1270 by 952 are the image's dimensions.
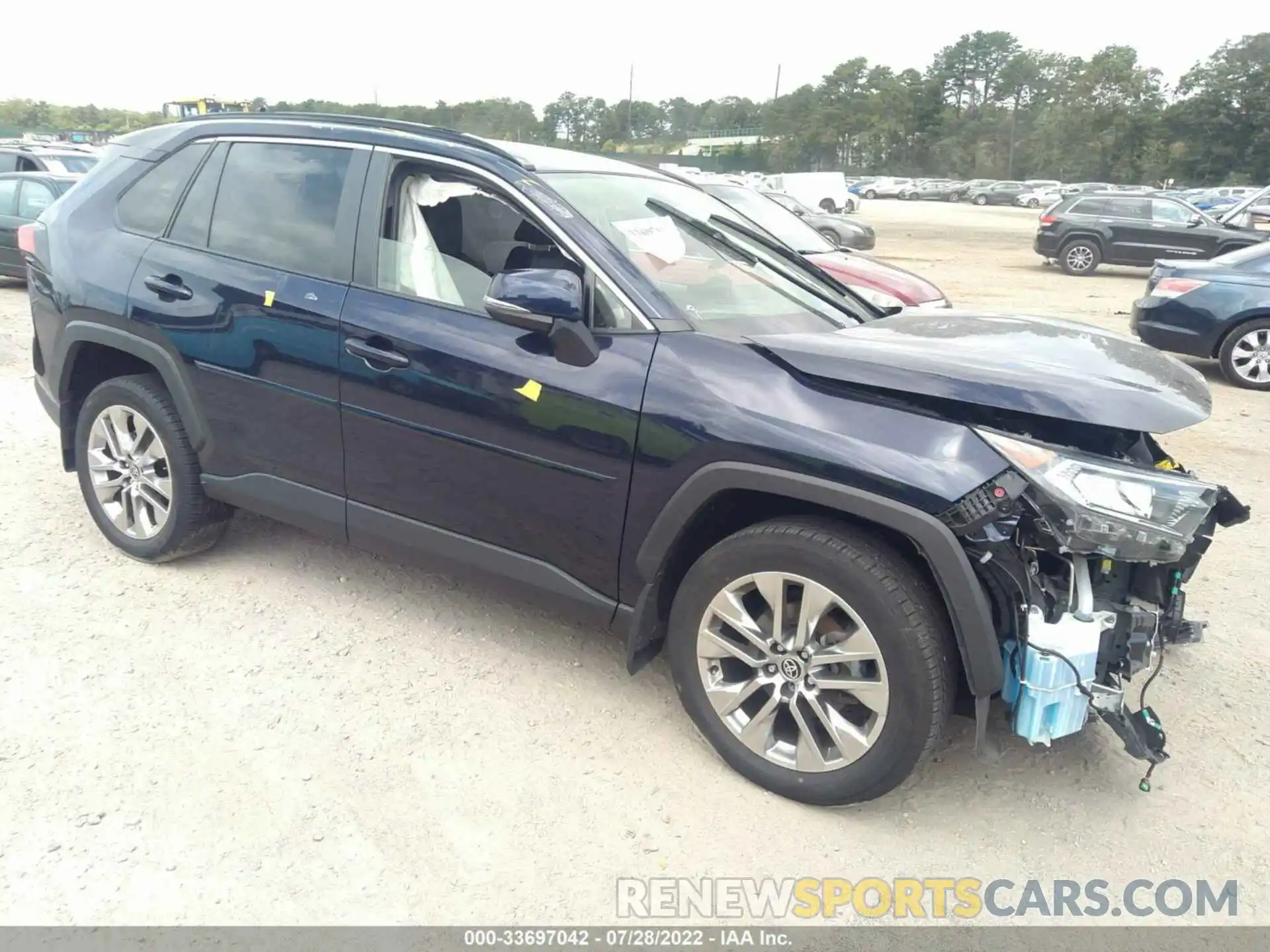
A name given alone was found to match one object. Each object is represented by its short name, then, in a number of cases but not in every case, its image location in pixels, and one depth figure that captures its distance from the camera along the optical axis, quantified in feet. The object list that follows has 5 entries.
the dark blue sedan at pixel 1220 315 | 28.25
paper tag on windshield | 10.53
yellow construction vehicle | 86.90
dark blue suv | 8.28
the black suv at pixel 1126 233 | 57.06
